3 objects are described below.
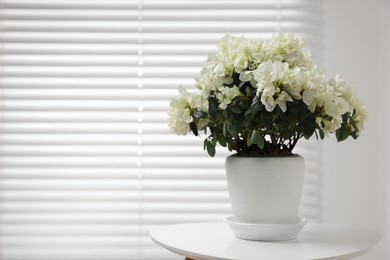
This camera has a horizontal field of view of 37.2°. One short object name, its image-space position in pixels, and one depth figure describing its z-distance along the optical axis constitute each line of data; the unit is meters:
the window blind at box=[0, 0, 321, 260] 2.17
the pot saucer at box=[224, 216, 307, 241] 1.40
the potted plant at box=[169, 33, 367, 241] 1.32
